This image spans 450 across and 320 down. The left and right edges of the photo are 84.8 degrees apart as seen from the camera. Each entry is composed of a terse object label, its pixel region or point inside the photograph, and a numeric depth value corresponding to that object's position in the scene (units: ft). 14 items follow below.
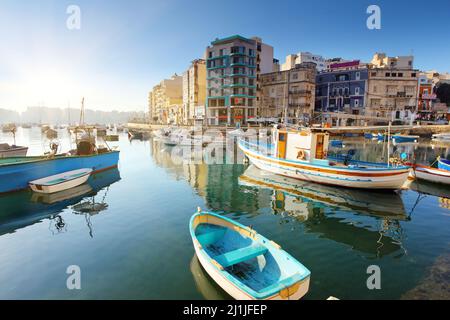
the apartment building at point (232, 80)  227.81
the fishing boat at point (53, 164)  60.70
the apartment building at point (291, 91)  223.51
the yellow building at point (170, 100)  342.36
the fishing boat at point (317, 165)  61.52
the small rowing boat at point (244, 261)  21.75
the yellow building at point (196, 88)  264.48
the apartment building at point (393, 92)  213.05
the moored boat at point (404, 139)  181.37
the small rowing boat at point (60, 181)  60.70
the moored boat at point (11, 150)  89.86
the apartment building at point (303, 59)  296.40
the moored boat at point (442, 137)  177.47
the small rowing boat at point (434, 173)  70.08
